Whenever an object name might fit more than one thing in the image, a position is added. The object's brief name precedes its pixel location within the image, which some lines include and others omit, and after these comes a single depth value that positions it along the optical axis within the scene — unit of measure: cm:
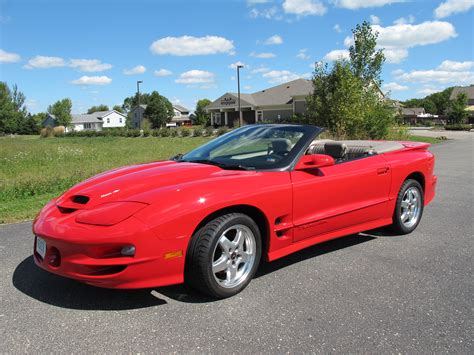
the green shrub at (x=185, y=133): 4341
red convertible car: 295
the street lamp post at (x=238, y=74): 4047
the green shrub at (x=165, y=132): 4618
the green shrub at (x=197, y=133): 4276
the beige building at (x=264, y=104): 5197
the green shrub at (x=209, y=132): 4182
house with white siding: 12088
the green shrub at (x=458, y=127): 6084
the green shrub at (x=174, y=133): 4503
